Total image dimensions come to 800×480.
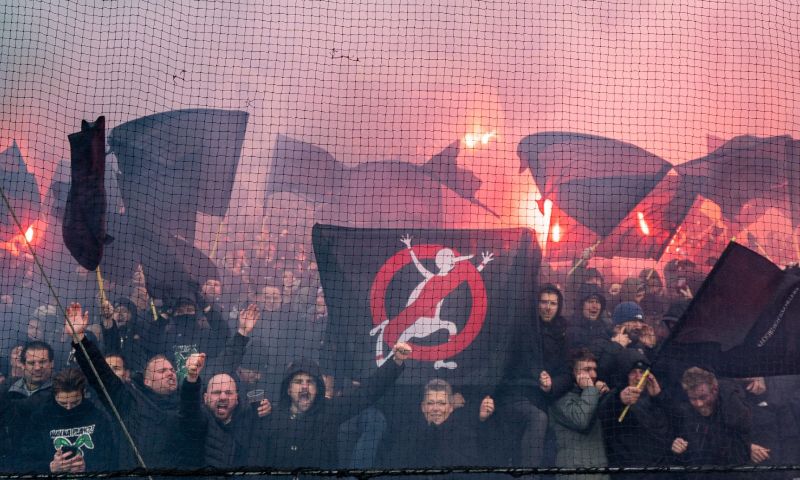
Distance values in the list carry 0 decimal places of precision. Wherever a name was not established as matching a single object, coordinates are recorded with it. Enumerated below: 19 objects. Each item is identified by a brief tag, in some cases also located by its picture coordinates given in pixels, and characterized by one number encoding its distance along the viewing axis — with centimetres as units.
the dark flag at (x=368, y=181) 1254
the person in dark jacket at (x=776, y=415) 1037
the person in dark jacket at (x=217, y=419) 886
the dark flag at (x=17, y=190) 1188
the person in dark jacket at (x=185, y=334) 1046
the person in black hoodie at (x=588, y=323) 1070
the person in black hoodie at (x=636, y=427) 961
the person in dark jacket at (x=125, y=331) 1007
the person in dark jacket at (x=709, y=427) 970
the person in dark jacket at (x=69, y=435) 872
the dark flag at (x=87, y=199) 866
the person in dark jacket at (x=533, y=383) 1005
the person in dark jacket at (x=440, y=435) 999
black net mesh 964
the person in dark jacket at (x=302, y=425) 962
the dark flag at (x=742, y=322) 900
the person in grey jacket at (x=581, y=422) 970
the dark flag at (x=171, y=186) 1146
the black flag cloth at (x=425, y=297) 1085
